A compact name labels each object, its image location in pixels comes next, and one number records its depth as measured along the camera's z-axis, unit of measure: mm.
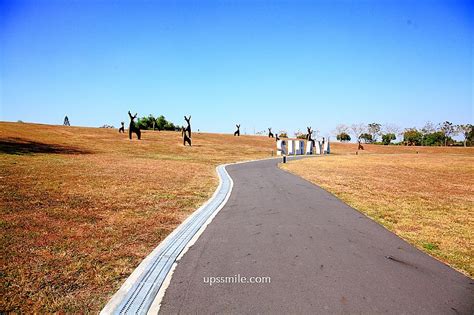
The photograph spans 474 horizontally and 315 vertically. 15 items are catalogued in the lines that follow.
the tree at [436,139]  121938
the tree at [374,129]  150625
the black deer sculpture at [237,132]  85500
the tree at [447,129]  119644
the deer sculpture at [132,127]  49366
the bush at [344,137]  152375
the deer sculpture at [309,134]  71400
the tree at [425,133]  128156
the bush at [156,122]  112919
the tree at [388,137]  139875
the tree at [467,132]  112731
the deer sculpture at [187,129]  51278
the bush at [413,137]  130375
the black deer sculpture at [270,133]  91150
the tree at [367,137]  150250
